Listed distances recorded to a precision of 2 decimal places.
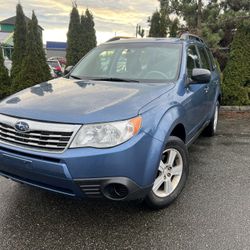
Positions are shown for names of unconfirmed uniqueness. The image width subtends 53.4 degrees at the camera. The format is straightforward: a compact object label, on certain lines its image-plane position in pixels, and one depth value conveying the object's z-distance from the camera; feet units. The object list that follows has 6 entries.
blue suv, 6.37
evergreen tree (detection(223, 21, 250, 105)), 21.25
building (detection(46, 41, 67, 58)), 119.23
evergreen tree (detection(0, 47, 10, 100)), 23.63
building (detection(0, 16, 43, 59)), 150.07
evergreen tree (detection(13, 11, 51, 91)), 21.90
